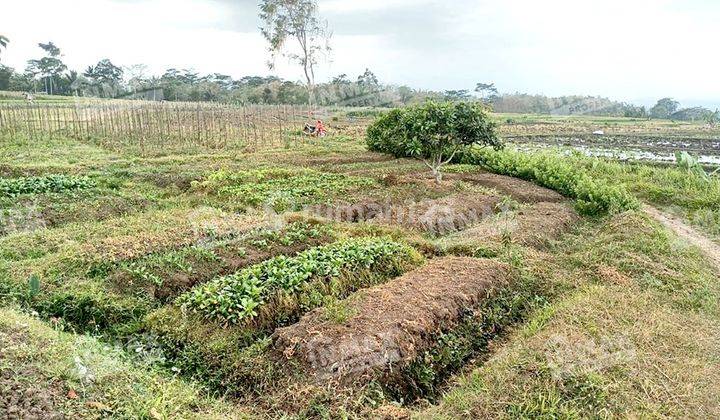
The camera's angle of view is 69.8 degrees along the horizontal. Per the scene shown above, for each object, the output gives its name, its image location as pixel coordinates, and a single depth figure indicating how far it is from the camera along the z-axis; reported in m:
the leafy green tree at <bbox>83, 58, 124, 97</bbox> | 61.12
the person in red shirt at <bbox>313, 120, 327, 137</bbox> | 28.00
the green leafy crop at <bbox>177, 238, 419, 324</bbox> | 6.00
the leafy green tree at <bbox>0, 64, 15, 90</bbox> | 50.66
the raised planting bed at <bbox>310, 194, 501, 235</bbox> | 10.80
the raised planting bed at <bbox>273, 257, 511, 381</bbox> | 5.10
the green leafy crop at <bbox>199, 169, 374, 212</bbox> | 11.69
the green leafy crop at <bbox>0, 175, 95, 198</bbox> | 11.33
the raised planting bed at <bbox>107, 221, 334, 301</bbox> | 6.93
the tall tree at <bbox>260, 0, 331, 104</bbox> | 36.50
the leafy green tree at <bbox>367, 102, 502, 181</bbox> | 13.39
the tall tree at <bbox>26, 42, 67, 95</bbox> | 55.72
